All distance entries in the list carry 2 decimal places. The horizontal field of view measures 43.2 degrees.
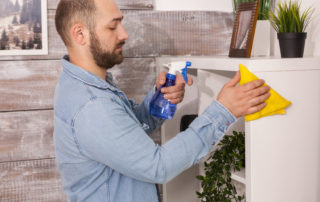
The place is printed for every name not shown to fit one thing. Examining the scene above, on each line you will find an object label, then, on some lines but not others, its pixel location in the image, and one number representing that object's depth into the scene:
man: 1.06
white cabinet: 1.19
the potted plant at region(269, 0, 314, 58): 1.30
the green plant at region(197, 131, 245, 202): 1.42
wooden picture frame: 1.33
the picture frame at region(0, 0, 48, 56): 1.64
